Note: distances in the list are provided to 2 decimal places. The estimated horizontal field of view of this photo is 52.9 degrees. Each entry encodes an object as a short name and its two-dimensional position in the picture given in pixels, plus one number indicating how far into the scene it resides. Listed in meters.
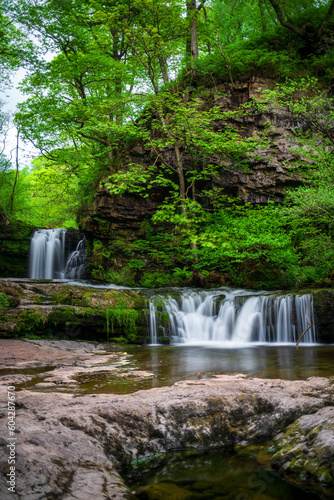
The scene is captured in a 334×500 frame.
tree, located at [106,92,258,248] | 12.81
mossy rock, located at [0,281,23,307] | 9.35
